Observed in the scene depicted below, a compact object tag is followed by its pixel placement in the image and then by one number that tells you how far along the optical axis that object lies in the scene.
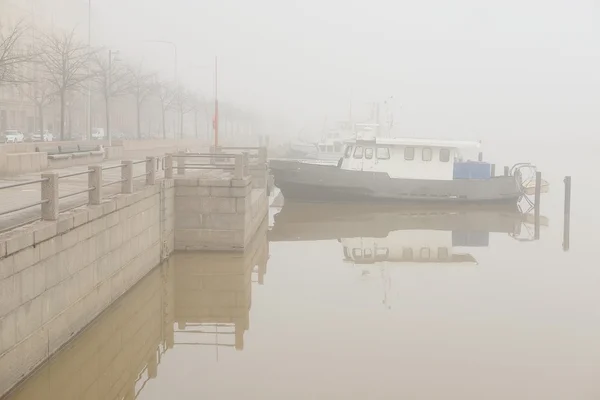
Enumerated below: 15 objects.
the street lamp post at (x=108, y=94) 48.84
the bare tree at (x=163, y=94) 68.93
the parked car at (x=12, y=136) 55.41
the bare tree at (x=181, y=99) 77.38
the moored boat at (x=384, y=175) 36.25
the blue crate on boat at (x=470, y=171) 38.56
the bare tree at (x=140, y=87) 60.23
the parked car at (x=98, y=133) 75.19
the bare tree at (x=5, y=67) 28.74
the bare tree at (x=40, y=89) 55.26
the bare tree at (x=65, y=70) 38.38
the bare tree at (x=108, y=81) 49.50
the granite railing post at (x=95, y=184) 13.38
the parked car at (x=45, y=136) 61.81
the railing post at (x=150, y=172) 18.17
